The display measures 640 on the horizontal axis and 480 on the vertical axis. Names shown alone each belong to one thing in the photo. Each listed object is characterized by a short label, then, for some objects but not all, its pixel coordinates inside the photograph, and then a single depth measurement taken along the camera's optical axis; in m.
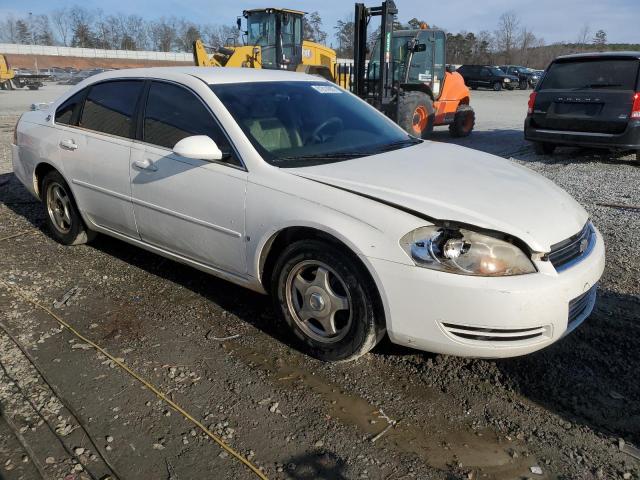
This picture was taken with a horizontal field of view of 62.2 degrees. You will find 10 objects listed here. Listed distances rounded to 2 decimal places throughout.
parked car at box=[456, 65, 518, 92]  36.38
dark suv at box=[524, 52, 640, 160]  8.01
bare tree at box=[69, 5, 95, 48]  83.94
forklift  10.99
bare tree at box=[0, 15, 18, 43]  83.62
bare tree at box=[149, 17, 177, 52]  85.25
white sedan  2.57
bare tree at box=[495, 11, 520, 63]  81.62
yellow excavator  13.78
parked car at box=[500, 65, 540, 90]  38.72
